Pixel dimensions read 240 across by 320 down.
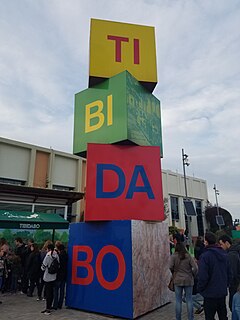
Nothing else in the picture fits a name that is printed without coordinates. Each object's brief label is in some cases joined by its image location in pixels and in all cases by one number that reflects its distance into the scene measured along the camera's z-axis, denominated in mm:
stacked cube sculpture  5898
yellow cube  7129
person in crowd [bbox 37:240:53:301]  7684
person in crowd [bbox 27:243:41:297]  8133
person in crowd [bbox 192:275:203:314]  6187
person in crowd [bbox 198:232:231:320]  3912
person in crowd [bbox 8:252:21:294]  8795
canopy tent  9695
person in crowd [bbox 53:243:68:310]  6523
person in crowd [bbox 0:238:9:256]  8880
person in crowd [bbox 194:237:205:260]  7290
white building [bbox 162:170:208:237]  35594
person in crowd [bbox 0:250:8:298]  8438
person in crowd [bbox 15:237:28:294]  8719
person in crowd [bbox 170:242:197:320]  5047
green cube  6578
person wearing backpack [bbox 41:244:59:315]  6281
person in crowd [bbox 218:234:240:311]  4801
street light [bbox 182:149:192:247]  23250
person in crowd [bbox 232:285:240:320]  3025
